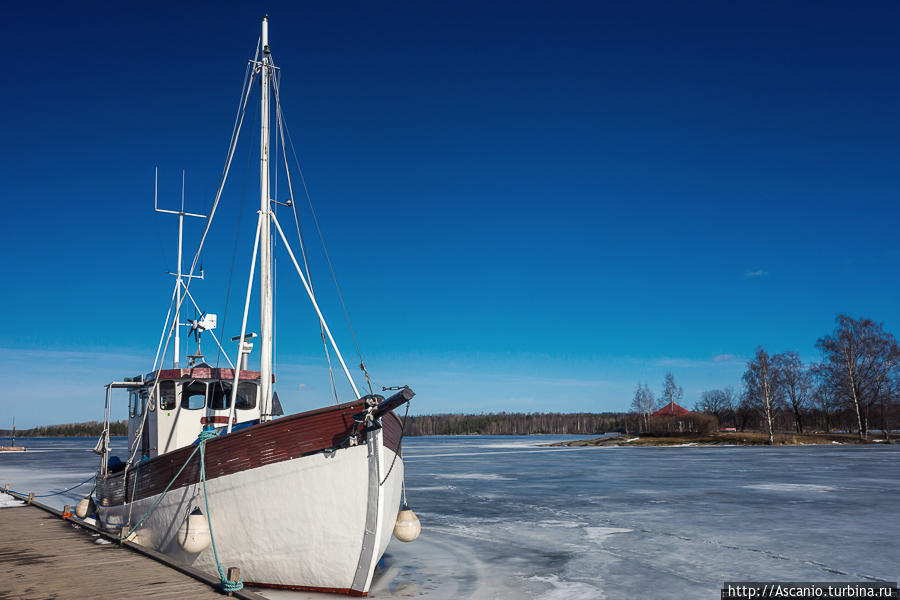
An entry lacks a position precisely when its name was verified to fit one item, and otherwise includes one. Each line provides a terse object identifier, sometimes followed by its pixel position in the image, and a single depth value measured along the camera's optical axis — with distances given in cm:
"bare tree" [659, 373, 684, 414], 8158
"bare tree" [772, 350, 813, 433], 6469
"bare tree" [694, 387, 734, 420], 10119
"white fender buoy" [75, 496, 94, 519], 1469
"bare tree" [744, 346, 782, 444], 5945
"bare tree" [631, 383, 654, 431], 8594
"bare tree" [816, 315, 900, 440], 5631
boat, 850
